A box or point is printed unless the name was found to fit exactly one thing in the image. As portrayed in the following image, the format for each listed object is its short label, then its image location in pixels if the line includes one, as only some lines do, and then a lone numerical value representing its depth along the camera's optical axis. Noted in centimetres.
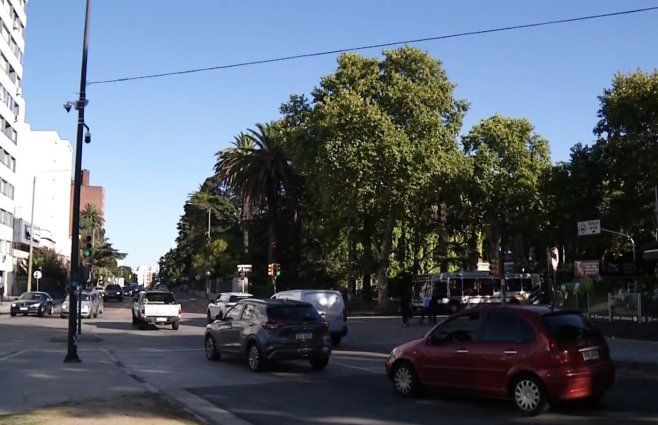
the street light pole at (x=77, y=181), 1769
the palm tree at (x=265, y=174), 5797
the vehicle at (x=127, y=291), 10756
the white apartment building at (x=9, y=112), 6619
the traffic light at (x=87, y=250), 2527
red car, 999
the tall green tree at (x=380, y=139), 4650
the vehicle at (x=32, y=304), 4150
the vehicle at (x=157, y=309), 3117
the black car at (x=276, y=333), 1569
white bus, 4859
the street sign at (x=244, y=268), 4850
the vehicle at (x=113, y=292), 7494
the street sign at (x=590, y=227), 2511
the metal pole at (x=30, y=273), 5613
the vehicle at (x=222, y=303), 3416
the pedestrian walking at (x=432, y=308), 3534
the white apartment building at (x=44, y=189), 8306
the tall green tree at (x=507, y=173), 5872
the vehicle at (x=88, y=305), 4003
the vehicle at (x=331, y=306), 2356
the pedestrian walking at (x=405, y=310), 3362
